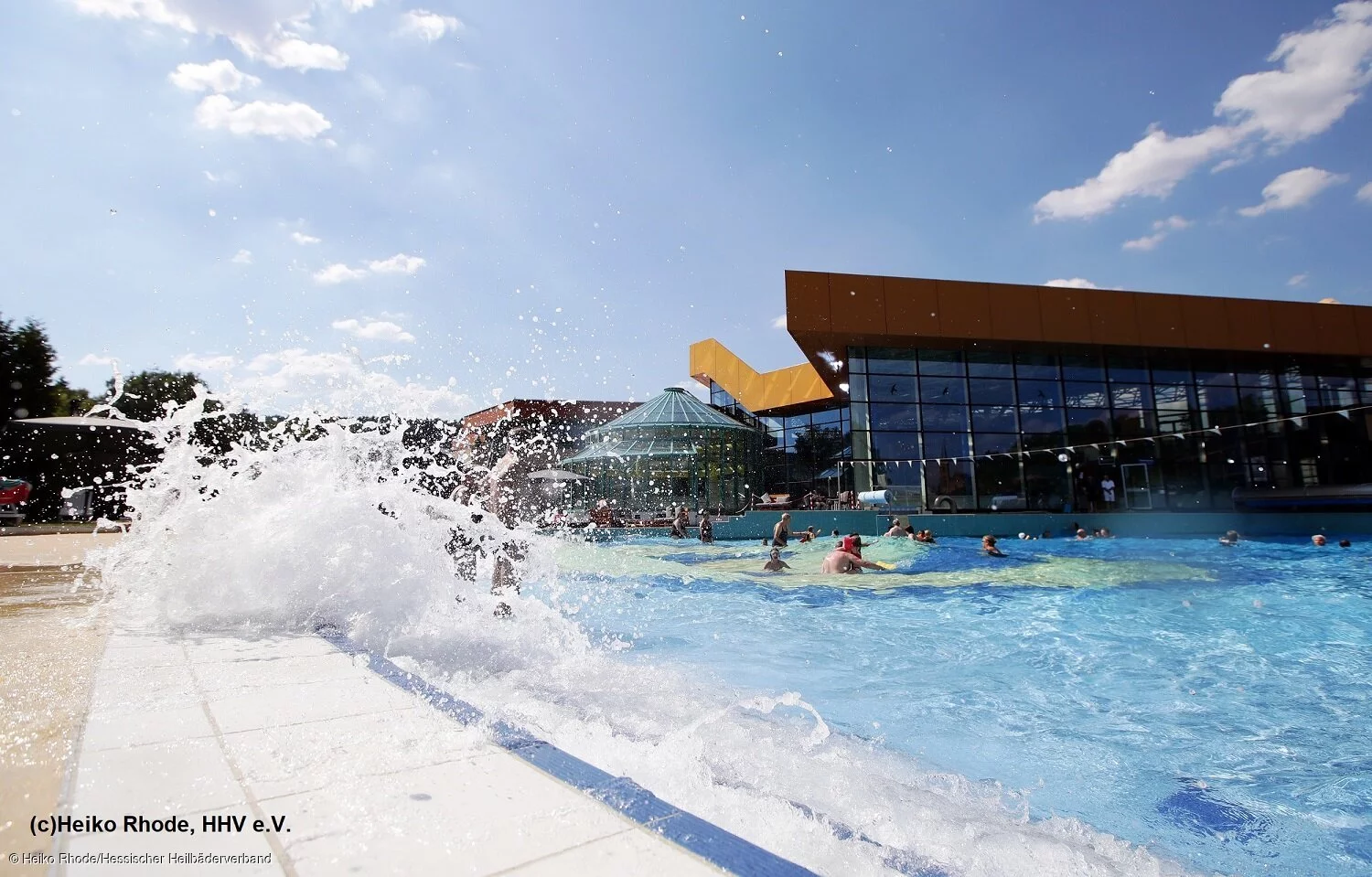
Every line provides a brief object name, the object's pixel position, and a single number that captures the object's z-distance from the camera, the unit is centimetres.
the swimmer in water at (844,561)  1362
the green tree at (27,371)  2377
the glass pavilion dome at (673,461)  2664
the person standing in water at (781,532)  1702
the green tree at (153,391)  3138
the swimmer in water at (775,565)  1388
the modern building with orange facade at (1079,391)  2130
